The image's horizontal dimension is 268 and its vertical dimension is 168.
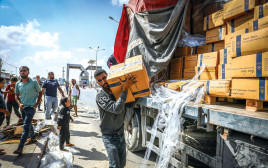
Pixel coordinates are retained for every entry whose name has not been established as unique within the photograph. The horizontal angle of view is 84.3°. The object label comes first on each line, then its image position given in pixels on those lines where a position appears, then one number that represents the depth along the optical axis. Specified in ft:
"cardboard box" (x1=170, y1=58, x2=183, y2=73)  9.55
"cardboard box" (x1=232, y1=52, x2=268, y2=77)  4.74
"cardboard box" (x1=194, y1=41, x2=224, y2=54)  8.34
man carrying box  6.06
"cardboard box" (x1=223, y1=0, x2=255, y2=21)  6.36
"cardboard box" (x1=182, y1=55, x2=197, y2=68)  8.73
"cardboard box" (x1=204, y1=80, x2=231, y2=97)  5.88
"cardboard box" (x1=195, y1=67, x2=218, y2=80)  7.54
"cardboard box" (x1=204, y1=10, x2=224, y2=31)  8.10
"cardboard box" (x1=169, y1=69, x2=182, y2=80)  9.51
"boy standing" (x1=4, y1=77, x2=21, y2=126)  17.83
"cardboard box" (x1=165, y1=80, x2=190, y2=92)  7.73
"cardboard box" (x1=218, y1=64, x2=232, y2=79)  6.73
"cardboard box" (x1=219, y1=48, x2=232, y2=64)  6.96
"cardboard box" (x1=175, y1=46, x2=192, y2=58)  9.55
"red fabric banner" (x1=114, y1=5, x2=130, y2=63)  12.15
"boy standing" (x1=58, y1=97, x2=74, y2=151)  11.39
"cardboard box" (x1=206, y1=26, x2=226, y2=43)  8.06
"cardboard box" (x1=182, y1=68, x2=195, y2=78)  8.72
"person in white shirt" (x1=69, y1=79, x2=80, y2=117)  24.03
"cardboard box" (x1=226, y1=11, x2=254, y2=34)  6.52
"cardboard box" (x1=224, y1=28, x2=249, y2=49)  6.62
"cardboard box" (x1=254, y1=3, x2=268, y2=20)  5.78
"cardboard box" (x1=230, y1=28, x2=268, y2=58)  4.84
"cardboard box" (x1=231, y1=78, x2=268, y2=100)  4.79
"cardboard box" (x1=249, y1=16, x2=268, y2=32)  5.44
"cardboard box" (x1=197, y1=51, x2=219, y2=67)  7.50
